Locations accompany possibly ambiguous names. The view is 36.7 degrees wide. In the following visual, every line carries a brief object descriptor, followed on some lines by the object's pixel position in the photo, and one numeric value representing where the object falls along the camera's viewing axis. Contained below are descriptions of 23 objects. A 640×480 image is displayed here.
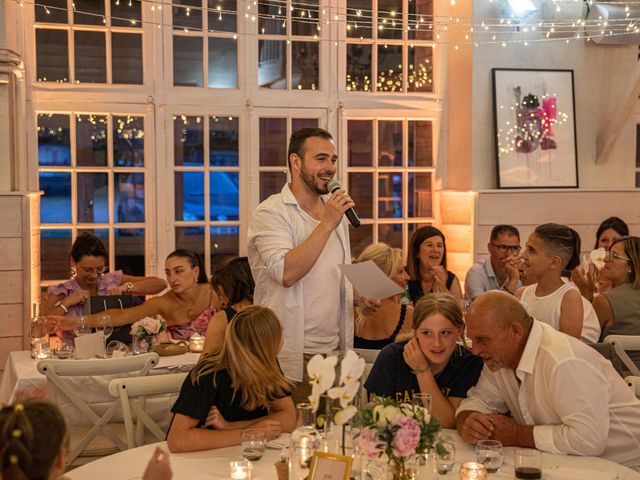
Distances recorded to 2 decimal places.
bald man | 3.06
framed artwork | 7.23
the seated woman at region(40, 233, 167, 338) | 5.79
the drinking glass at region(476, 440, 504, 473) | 2.87
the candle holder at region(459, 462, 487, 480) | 2.71
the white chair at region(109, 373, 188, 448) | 3.65
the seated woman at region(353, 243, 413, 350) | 4.75
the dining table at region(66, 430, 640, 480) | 2.86
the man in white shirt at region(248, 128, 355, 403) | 3.72
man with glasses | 6.47
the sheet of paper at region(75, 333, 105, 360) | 4.96
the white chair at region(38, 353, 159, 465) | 4.20
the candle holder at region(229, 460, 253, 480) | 2.78
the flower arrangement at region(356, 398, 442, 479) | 2.41
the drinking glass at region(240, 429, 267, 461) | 2.96
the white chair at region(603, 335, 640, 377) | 4.47
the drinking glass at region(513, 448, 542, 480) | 2.76
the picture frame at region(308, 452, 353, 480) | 2.45
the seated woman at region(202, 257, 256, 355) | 4.34
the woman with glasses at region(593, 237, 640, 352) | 5.12
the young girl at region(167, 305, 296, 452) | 3.20
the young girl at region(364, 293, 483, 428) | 3.55
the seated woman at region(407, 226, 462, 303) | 5.95
